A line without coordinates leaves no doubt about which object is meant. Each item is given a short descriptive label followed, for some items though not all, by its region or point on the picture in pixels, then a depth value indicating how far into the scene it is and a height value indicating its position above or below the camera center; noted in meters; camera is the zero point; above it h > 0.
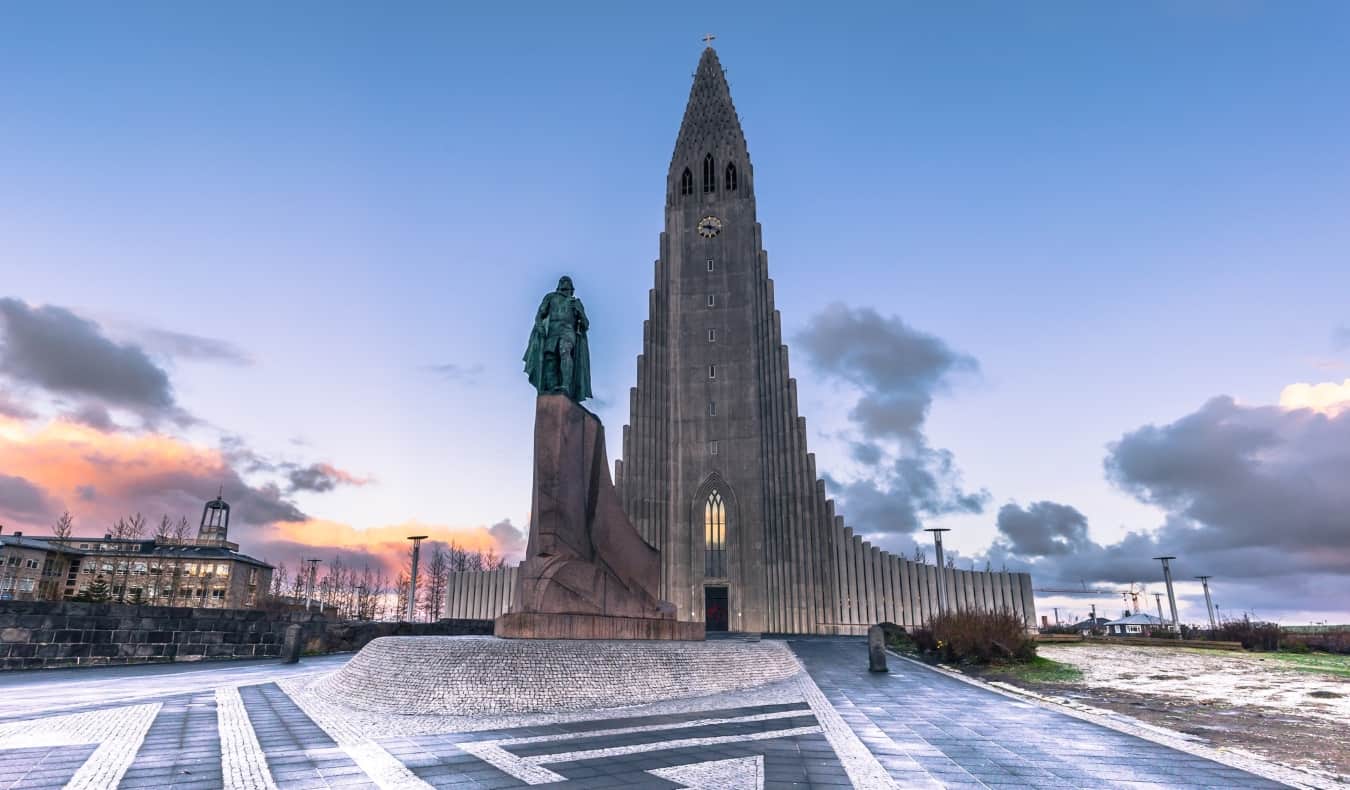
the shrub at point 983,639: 18.33 -1.72
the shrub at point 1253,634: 27.28 -2.40
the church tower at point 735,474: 40.56 +5.88
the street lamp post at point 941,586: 41.09 -0.71
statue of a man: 14.34 +4.62
